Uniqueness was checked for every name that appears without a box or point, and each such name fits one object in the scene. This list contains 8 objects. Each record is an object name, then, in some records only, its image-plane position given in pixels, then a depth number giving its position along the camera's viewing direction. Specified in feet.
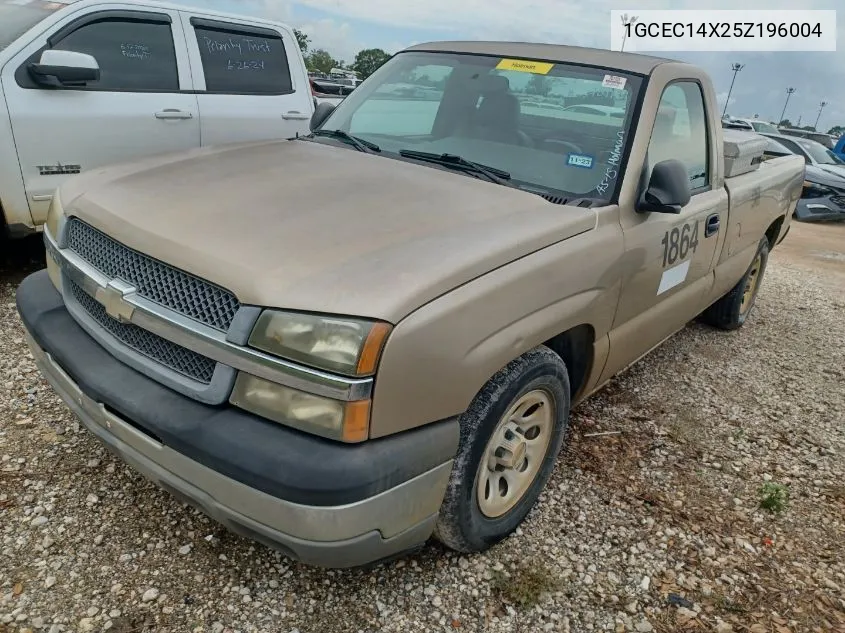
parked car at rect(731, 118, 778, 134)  55.62
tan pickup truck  5.91
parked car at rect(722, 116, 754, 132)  53.12
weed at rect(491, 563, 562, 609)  7.77
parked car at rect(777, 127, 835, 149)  66.39
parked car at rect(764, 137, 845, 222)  41.06
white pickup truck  13.93
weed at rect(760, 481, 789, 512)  9.98
